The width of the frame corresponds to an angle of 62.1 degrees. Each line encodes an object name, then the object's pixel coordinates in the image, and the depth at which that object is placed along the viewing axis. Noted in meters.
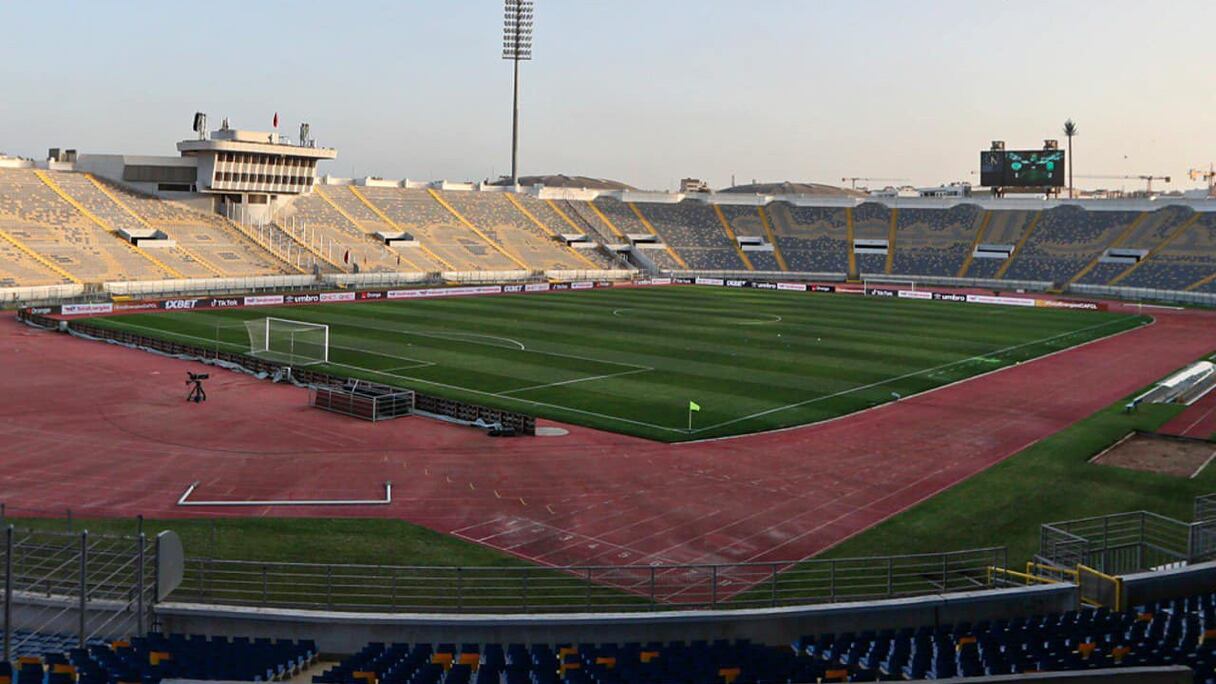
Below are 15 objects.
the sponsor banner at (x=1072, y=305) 78.88
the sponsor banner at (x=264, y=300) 71.19
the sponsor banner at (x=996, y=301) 82.38
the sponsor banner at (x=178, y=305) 67.75
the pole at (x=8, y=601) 12.26
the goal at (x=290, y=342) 46.19
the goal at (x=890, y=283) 100.09
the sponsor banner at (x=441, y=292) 79.69
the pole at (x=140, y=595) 14.25
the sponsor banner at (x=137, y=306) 67.44
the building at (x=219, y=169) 92.38
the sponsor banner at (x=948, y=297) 86.24
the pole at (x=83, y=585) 13.01
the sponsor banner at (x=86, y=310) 62.09
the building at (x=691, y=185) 178.81
